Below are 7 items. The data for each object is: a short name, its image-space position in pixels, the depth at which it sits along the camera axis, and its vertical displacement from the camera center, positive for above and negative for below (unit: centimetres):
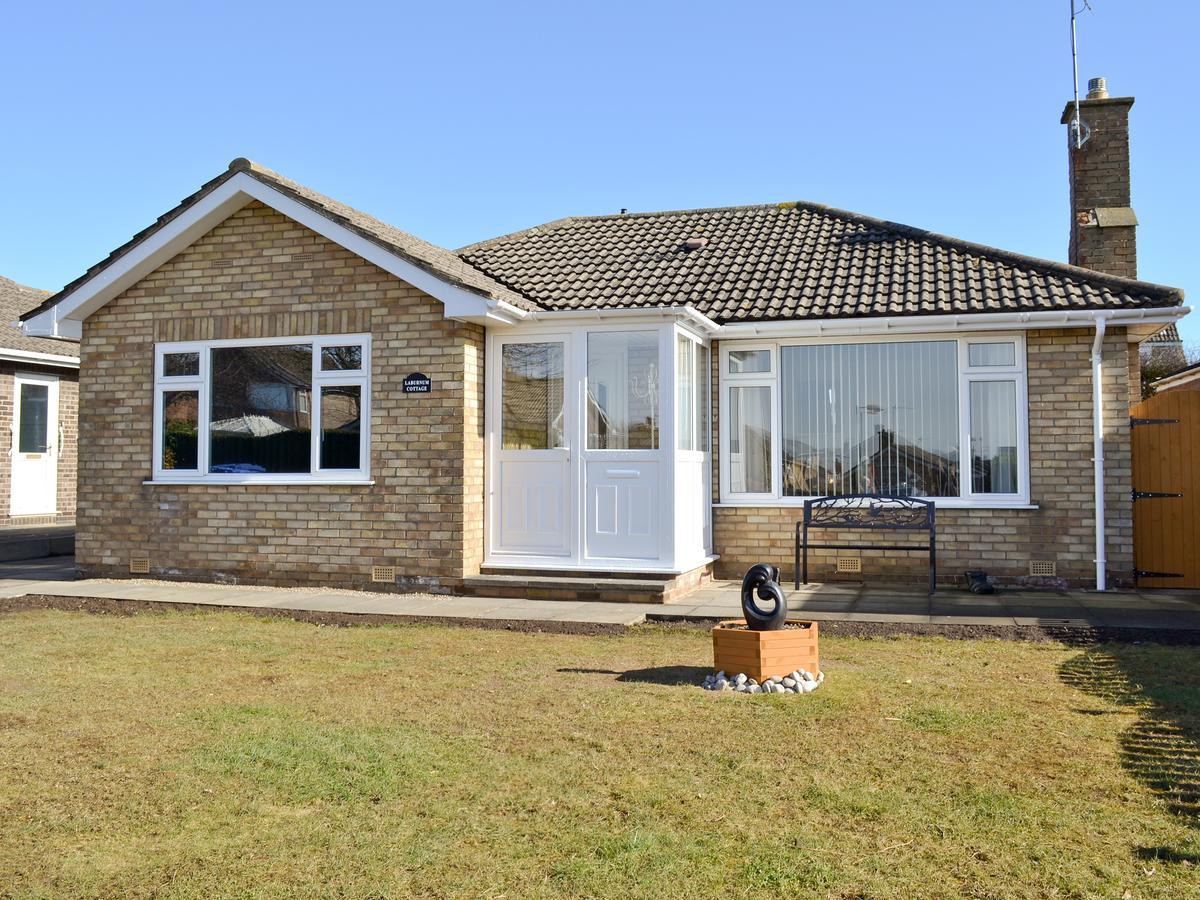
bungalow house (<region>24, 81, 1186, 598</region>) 1085 +97
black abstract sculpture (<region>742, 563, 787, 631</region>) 647 -68
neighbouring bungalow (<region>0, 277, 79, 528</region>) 1811 +126
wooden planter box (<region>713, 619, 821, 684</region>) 636 -101
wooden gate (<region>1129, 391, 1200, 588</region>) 1108 -4
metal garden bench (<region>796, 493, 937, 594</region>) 1093 -27
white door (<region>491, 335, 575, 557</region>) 1104 +46
